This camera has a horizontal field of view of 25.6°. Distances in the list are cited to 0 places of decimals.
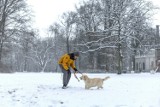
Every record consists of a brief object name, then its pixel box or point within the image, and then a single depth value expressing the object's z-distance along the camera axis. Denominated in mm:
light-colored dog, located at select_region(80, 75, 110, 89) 14928
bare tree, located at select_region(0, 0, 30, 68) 46750
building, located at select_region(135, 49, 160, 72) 78062
